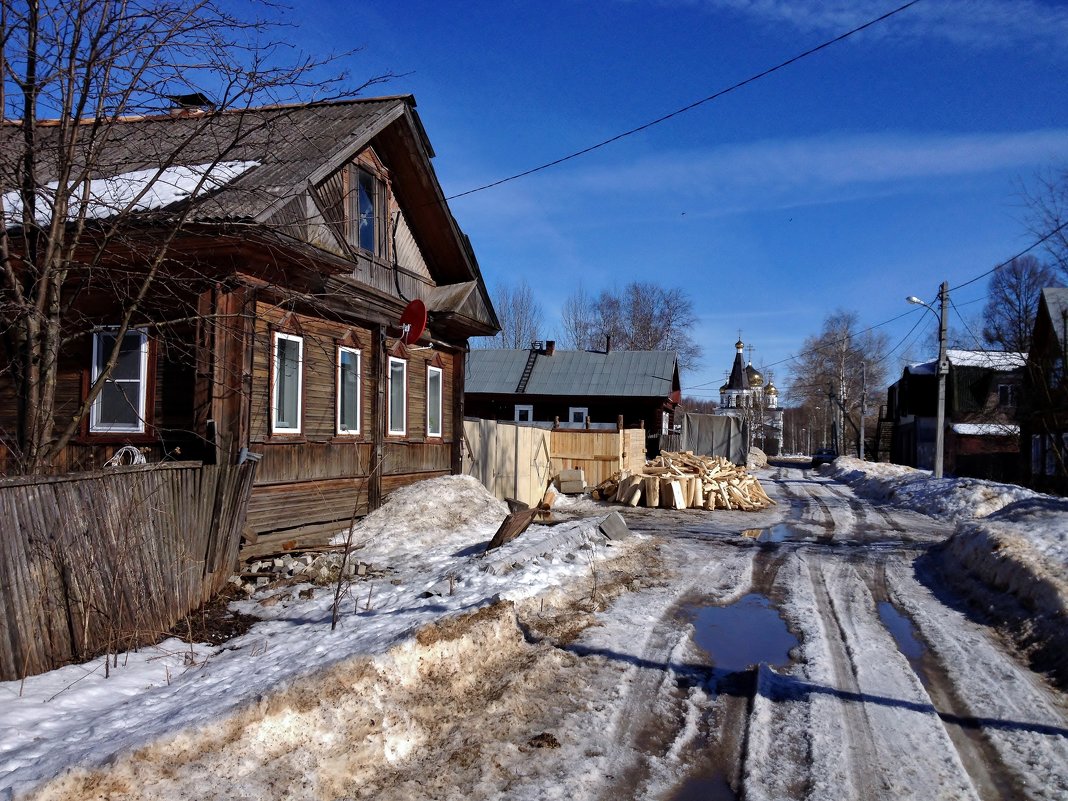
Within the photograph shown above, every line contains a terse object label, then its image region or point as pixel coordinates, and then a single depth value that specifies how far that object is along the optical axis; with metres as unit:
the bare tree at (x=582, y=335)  62.95
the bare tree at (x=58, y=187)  5.93
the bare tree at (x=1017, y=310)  23.86
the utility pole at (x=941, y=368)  24.86
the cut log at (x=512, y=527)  10.20
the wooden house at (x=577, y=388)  35.66
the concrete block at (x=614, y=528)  12.53
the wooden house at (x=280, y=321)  8.40
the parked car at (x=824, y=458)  56.94
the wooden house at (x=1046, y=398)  18.03
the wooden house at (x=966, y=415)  37.09
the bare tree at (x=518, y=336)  59.38
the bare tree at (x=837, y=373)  62.03
